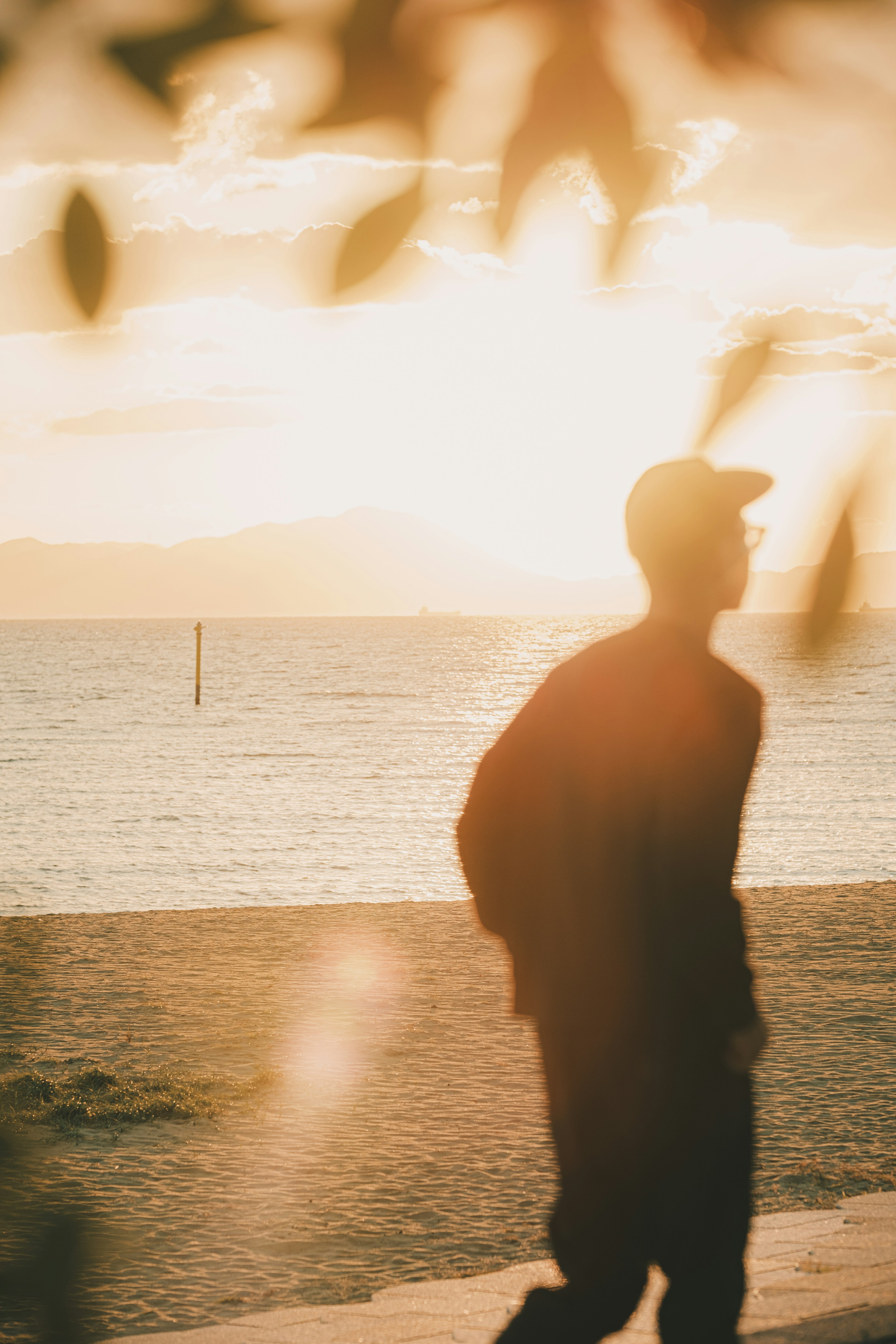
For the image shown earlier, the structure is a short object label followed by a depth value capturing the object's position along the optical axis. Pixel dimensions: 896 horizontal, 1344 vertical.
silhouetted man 4.23
